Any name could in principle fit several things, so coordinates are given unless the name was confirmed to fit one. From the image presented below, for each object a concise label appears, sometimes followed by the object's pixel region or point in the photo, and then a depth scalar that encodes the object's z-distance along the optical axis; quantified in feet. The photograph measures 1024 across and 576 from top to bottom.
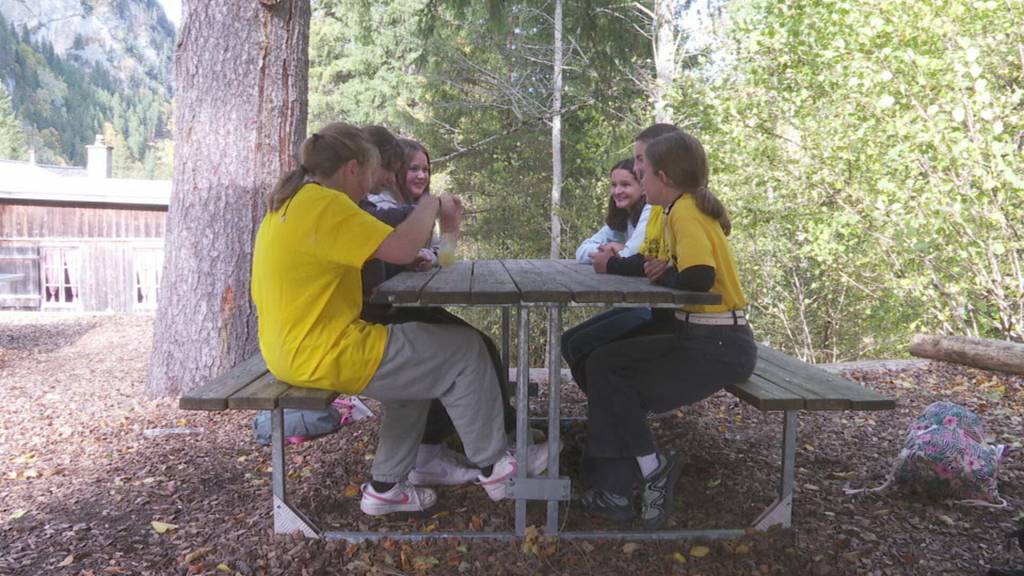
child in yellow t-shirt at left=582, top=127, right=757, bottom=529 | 9.12
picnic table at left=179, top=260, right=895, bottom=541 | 7.99
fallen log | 18.43
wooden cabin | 49.93
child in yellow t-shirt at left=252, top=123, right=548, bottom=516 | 8.34
